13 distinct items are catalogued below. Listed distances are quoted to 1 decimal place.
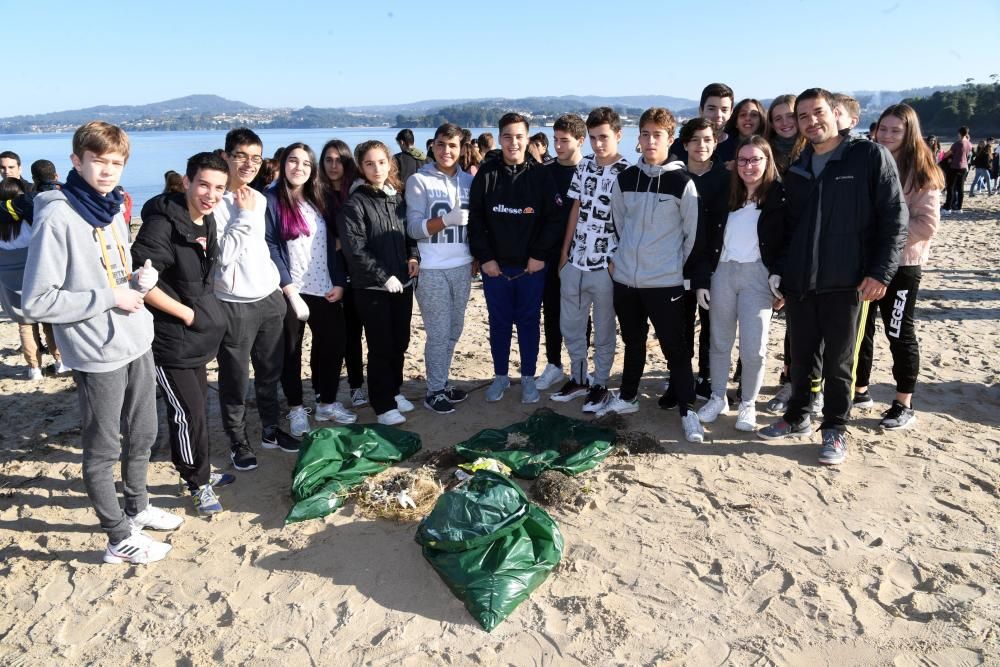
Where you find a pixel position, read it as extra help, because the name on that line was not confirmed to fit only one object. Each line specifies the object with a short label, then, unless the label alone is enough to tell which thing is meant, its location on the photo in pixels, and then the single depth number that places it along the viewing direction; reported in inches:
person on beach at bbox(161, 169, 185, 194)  200.2
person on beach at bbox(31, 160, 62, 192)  206.5
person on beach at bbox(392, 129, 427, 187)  255.6
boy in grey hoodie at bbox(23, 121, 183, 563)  99.5
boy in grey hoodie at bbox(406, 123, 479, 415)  161.6
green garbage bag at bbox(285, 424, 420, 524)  133.6
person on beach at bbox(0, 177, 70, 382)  191.6
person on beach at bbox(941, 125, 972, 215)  517.3
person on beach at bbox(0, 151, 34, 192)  216.1
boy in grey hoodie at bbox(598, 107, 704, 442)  148.5
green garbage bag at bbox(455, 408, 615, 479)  143.3
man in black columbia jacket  134.2
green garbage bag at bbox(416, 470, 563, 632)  104.3
